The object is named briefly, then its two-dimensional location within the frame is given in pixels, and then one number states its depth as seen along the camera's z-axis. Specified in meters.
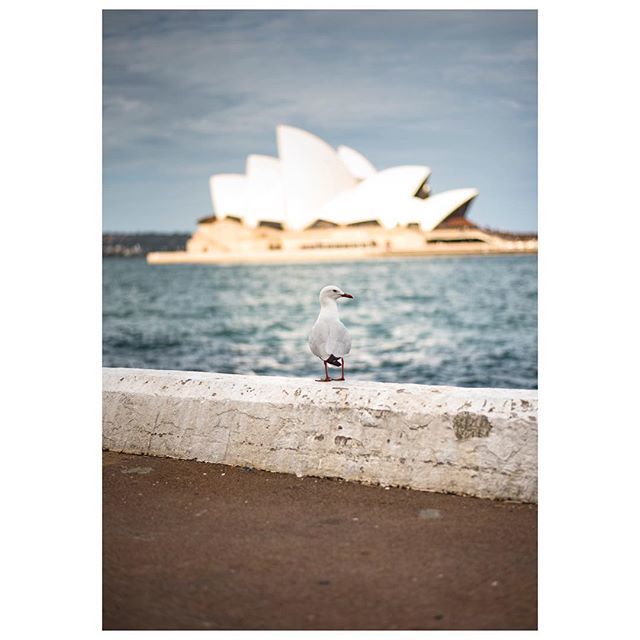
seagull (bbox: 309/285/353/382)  2.82
